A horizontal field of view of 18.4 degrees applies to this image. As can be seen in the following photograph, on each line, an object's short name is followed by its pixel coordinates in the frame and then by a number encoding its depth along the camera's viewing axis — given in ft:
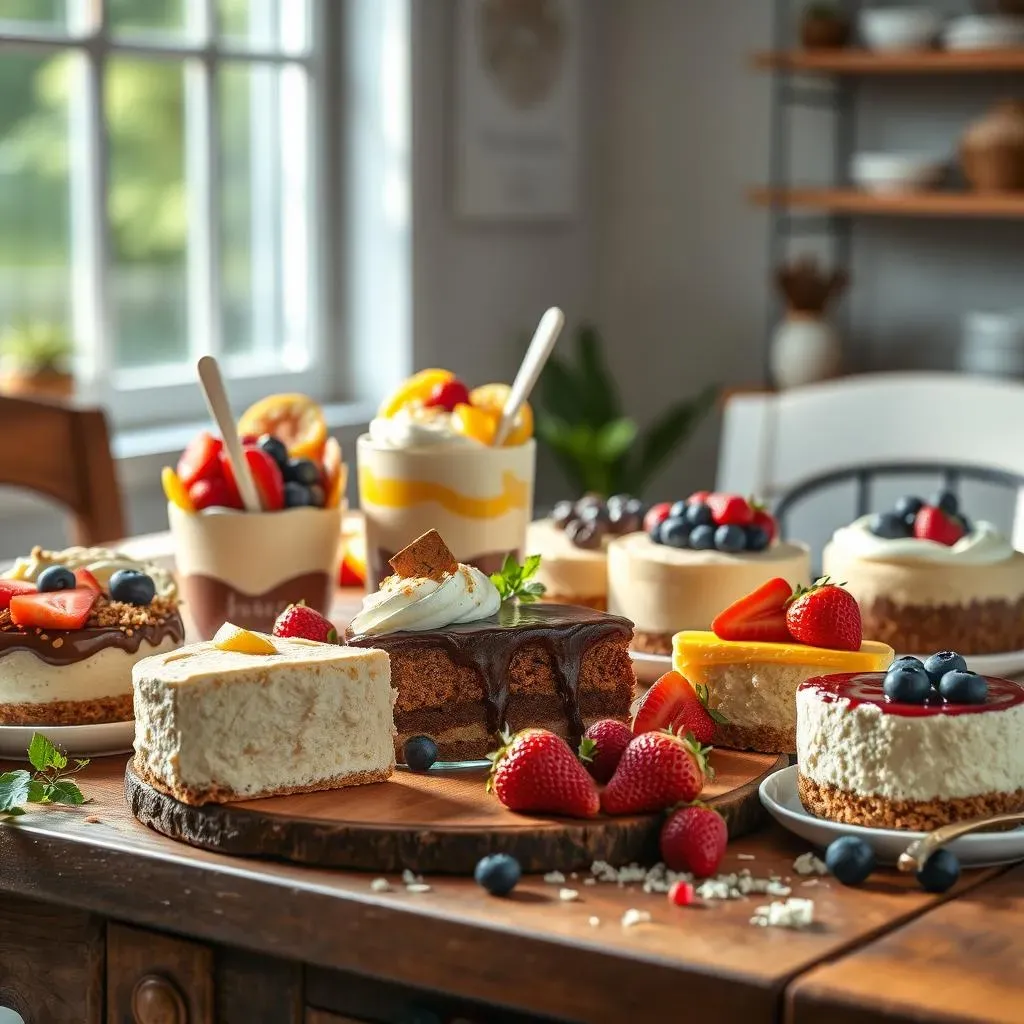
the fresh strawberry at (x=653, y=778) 3.89
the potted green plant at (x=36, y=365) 7.87
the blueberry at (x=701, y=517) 4.73
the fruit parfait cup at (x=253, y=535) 4.74
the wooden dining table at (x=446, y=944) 3.54
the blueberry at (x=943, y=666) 3.94
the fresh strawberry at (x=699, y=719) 4.19
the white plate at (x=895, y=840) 3.83
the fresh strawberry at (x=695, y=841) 3.80
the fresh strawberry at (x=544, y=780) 3.88
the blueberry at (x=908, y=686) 3.90
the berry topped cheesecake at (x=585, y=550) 4.94
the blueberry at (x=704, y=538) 4.70
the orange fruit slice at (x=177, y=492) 4.76
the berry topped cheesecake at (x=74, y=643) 4.28
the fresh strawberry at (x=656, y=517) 4.80
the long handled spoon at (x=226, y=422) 4.60
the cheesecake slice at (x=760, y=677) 4.23
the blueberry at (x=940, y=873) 3.77
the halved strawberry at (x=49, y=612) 4.30
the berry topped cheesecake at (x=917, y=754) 3.86
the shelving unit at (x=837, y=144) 9.42
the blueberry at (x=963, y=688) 3.89
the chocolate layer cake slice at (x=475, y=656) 4.19
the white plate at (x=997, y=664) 4.69
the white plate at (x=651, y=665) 4.64
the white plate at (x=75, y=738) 4.25
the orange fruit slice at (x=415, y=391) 4.94
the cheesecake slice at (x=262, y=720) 3.94
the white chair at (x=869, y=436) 6.55
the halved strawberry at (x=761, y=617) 4.29
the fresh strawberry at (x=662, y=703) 4.14
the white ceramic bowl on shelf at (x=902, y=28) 9.55
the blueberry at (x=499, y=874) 3.75
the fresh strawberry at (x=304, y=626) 4.20
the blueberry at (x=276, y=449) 4.83
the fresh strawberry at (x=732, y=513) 4.72
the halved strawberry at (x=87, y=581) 4.43
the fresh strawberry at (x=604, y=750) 4.02
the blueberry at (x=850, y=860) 3.78
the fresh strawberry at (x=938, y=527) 4.79
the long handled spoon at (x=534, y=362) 4.73
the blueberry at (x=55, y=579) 4.38
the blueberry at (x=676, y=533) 4.73
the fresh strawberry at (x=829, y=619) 4.24
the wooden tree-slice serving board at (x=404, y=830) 3.83
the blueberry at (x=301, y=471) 4.82
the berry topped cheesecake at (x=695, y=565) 4.65
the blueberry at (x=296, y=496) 4.80
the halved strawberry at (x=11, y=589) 4.35
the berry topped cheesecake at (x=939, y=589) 4.71
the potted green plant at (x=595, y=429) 14.35
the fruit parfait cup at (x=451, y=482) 4.77
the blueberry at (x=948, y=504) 4.85
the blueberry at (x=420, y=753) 4.11
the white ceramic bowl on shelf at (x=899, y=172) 9.70
